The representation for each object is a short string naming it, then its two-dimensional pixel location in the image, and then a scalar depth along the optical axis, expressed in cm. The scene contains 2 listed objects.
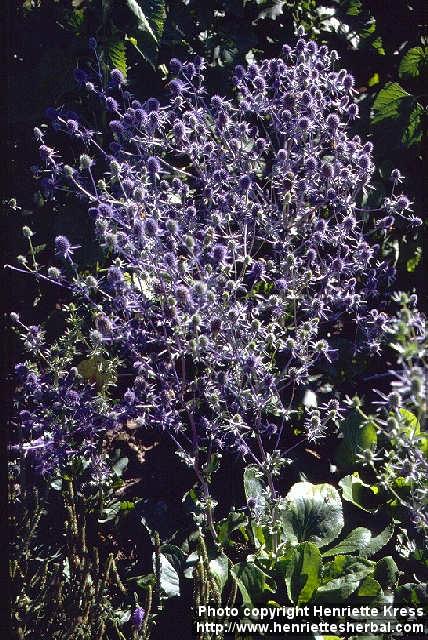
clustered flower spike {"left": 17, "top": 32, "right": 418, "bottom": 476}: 220
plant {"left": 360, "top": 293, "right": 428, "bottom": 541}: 150
